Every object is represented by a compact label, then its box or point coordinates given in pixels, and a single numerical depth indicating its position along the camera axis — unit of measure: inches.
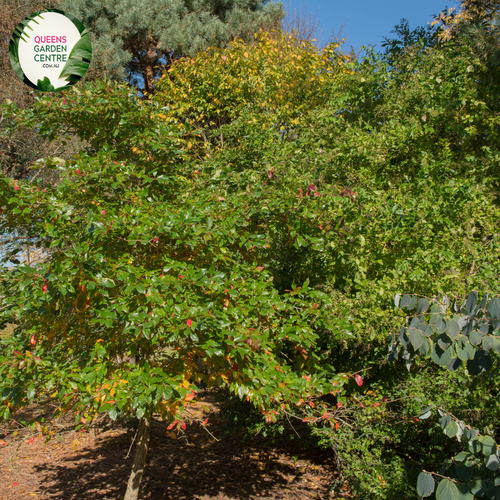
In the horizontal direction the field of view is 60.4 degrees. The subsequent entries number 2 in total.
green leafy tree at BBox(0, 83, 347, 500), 94.7
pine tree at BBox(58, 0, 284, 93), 369.7
